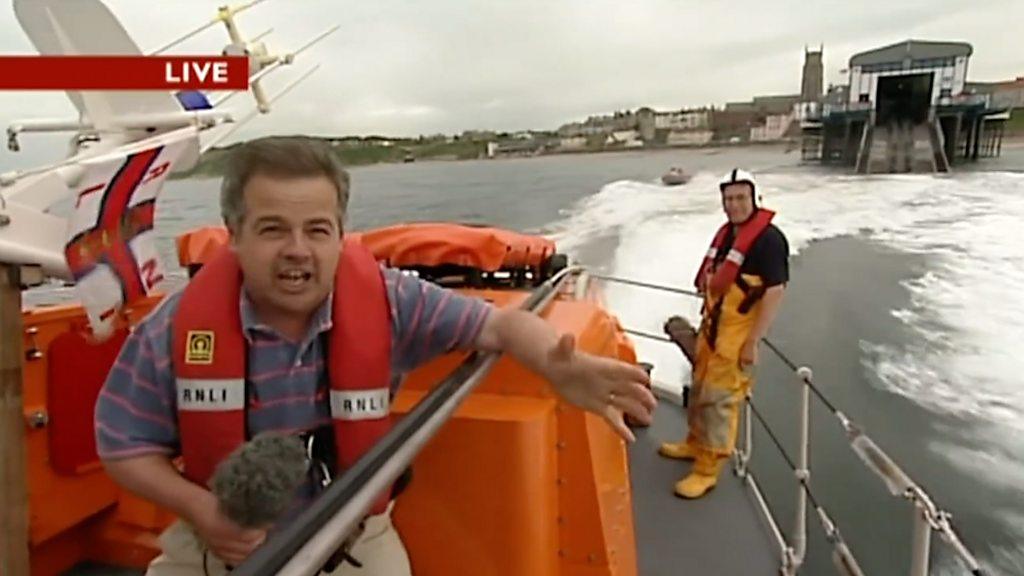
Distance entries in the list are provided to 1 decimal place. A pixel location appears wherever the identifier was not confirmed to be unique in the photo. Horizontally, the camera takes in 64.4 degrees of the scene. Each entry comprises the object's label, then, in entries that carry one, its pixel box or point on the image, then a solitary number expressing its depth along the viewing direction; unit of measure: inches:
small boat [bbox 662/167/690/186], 1308.6
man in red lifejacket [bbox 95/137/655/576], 49.3
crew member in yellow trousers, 148.0
